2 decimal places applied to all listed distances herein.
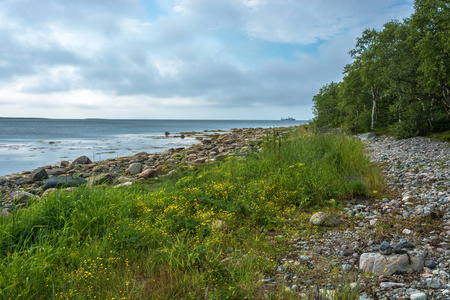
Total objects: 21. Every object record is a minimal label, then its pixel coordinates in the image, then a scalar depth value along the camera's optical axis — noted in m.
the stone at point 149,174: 11.95
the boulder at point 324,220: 4.63
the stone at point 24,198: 8.49
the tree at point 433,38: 13.23
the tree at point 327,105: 45.06
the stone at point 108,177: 10.80
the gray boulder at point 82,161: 18.48
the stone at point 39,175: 13.83
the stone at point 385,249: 3.28
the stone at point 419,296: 2.53
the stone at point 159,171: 12.47
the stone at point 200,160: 14.35
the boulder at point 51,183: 10.85
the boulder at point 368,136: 23.62
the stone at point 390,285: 2.85
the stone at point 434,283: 2.76
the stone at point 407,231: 4.06
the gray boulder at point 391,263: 3.11
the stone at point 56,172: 15.30
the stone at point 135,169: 13.93
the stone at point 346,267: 3.26
